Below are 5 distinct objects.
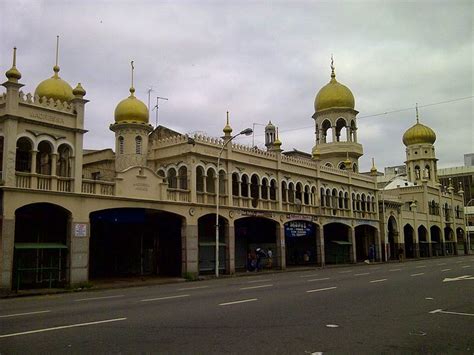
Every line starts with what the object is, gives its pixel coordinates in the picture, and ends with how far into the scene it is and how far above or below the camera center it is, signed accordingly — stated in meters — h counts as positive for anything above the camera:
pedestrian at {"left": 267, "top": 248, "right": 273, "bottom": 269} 36.83 -0.86
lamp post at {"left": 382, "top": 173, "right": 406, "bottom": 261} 52.91 +1.58
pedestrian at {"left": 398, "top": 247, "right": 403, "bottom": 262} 53.74 -0.92
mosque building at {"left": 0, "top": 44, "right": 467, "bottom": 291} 23.20 +3.08
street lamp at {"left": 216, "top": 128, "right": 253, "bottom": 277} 29.33 +2.74
